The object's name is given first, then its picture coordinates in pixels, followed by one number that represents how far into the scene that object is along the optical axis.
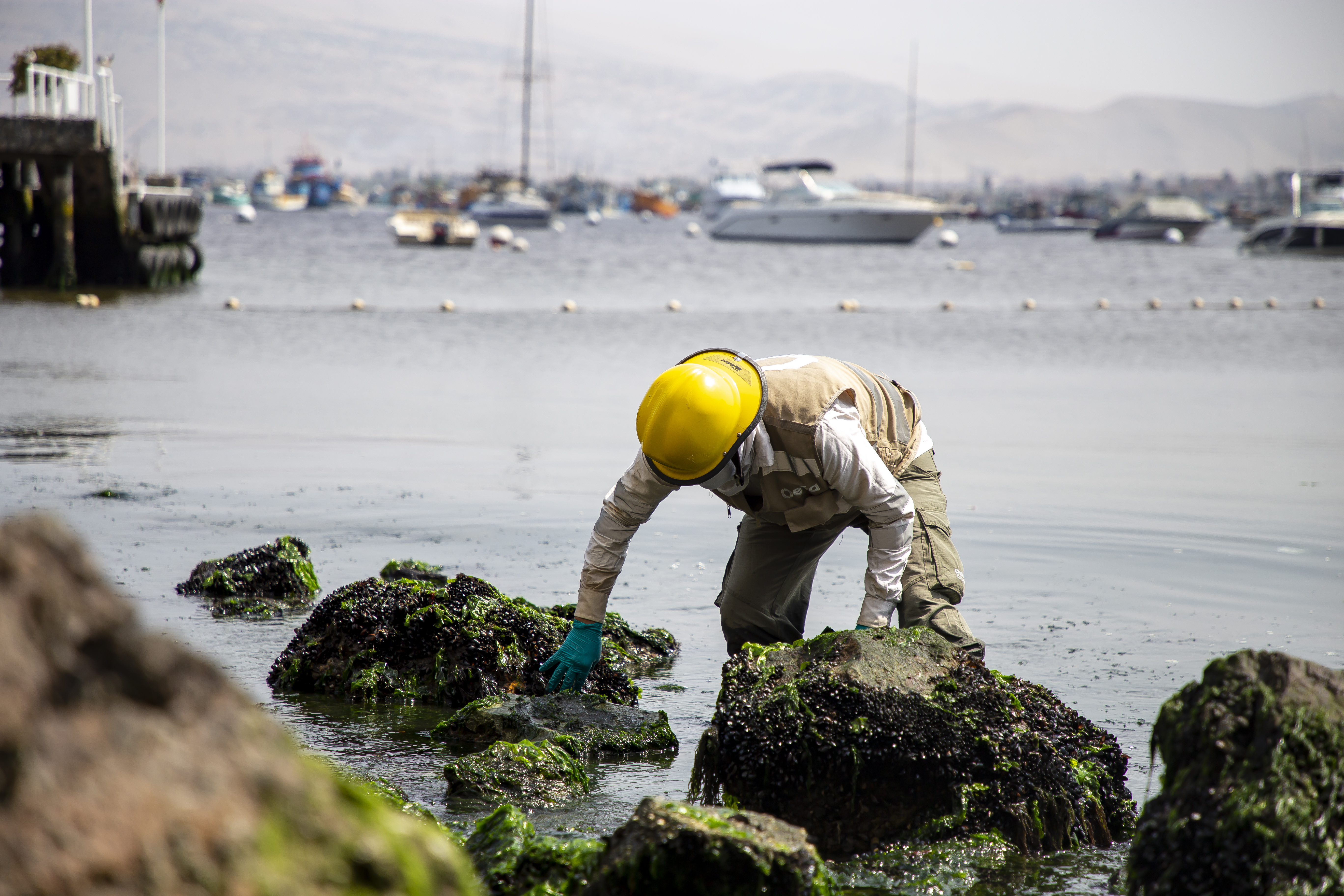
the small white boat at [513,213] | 84.75
